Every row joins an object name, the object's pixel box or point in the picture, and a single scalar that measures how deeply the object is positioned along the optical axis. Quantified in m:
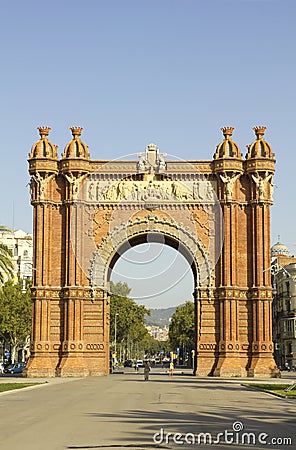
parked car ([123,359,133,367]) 116.88
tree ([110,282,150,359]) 120.69
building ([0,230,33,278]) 153.15
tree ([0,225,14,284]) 54.34
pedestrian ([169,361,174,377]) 65.06
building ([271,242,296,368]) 107.19
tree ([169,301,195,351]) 124.38
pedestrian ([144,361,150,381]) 53.44
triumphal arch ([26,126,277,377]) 55.72
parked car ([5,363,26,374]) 76.50
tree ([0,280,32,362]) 87.31
